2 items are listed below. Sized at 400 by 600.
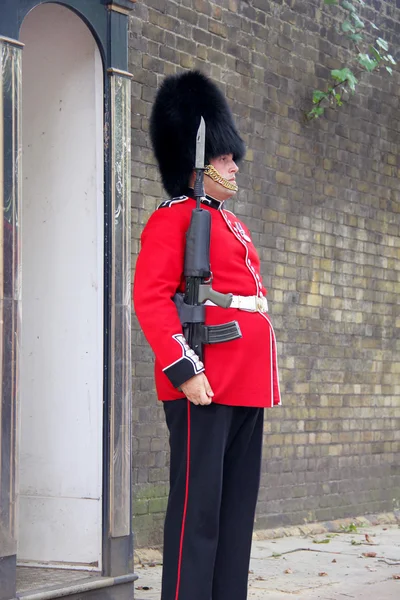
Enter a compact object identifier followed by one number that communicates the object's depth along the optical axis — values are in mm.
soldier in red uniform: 7078
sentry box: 8453
